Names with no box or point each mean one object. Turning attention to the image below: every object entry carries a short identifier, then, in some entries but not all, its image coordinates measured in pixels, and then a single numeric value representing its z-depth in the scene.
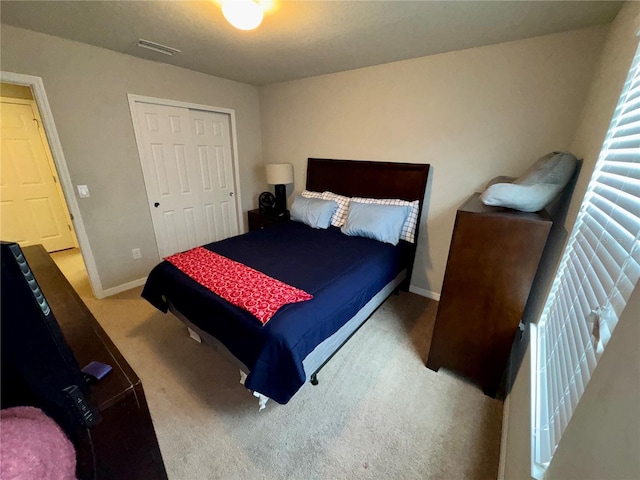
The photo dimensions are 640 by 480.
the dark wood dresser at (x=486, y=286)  1.36
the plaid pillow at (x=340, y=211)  2.78
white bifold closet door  2.71
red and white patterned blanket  1.44
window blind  0.66
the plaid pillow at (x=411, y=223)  2.50
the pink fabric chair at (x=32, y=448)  0.49
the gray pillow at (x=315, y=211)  2.76
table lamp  3.24
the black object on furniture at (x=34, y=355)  0.46
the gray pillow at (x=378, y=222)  2.37
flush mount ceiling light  1.35
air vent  2.07
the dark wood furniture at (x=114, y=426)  0.70
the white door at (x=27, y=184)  3.16
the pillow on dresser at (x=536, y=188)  1.34
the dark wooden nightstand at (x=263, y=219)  3.25
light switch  2.30
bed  1.31
